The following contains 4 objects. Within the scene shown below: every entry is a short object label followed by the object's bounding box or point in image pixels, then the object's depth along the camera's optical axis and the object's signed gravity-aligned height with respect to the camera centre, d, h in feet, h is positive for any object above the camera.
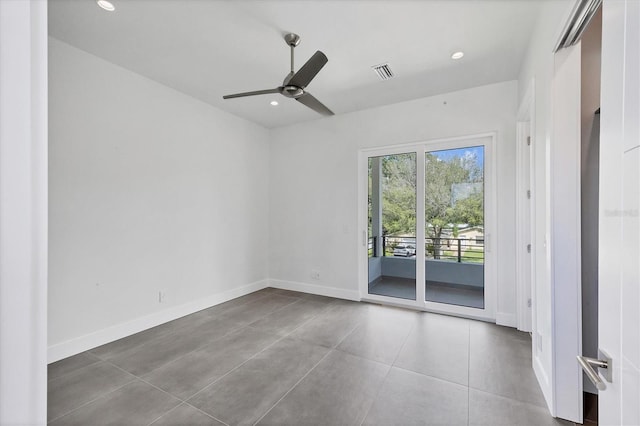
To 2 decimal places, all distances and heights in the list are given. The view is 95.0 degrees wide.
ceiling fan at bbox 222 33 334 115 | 7.71 +3.72
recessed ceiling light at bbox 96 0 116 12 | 7.29 +5.22
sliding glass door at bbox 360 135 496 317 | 12.25 -0.59
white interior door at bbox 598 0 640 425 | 2.08 +0.00
